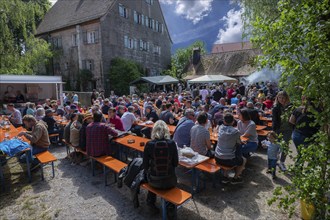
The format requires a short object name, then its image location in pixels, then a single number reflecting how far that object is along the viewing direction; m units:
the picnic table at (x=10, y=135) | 5.07
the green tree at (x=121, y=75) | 22.88
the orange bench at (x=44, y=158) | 5.07
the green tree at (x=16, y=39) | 14.66
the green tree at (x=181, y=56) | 44.88
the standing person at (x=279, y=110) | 5.38
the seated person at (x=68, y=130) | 6.55
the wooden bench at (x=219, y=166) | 4.49
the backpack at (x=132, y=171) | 4.13
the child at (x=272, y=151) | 5.07
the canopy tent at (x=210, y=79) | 17.03
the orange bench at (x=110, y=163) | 4.77
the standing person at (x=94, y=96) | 15.96
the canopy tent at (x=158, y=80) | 19.58
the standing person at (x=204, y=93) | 15.57
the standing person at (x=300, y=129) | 4.29
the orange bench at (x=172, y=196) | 3.39
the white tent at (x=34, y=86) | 13.45
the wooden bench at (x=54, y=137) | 8.42
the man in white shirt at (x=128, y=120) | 7.64
